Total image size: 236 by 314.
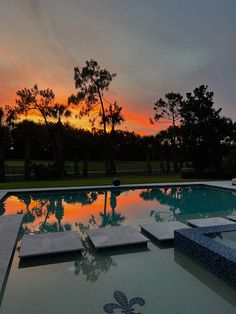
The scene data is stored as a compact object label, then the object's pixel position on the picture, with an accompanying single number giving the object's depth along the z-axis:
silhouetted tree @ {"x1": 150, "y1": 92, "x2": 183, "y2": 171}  29.42
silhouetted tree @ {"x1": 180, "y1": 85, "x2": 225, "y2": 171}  22.53
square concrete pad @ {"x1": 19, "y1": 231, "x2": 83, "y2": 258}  5.74
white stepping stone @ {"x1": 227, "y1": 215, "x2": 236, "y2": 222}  8.49
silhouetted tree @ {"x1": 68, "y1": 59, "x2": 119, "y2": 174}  24.03
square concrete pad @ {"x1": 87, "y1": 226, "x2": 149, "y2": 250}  6.25
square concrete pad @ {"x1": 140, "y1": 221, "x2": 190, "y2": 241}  6.67
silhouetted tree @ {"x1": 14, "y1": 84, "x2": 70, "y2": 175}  23.48
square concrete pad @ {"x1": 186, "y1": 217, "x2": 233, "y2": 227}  7.86
